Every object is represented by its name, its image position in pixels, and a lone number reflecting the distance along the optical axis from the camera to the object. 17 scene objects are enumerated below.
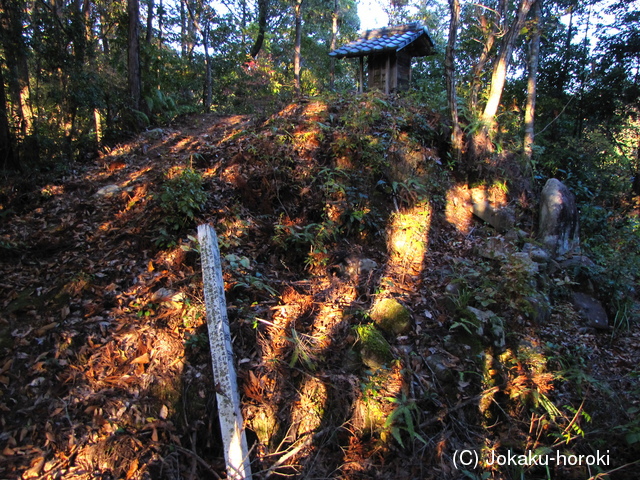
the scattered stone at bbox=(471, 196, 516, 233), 7.49
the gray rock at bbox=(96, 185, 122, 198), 6.40
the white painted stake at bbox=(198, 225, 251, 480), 3.24
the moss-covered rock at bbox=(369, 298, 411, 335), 4.60
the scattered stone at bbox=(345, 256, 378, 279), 5.41
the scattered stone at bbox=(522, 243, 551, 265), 6.41
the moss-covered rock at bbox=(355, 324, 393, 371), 4.16
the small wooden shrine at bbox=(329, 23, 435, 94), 12.05
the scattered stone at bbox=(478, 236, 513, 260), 5.86
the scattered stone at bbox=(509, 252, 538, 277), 5.28
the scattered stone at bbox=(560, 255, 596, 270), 6.62
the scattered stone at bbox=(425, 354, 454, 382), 4.20
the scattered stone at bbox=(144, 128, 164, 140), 9.65
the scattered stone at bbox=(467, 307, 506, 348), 4.68
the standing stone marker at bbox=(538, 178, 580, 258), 7.20
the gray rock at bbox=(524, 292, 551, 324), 5.14
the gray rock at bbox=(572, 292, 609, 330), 5.93
